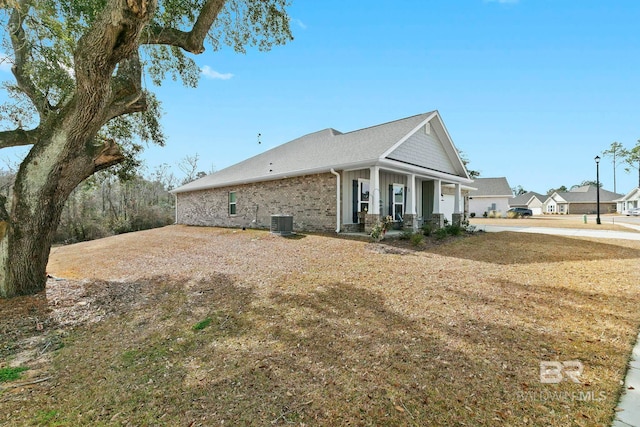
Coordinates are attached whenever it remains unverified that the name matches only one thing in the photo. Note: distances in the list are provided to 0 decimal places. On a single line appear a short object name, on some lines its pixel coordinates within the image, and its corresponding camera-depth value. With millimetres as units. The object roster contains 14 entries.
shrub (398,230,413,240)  10569
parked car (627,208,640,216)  38025
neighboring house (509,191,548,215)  58519
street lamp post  20656
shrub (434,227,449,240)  11164
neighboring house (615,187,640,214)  43000
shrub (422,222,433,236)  11633
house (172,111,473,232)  11836
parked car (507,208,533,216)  36075
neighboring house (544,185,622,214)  52188
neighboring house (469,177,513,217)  36531
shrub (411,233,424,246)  9648
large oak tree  4629
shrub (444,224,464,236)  12008
